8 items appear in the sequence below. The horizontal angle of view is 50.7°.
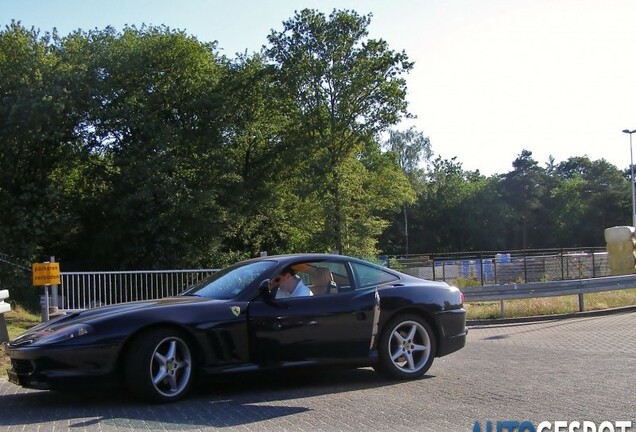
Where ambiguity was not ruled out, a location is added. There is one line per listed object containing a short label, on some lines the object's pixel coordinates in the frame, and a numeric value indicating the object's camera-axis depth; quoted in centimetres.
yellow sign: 1024
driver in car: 701
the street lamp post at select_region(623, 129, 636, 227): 4203
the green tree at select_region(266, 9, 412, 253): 3269
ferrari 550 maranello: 600
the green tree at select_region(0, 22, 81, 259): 2519
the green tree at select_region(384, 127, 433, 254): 8269
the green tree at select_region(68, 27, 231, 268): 2781
